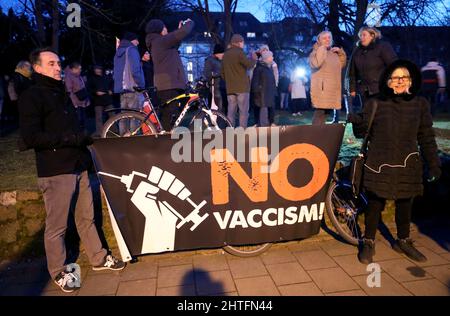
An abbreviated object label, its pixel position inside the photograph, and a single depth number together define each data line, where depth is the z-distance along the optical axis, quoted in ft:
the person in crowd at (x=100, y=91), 26.99
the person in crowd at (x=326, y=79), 19.20
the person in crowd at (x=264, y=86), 26.53
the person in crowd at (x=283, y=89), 52.21
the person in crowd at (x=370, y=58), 17.51
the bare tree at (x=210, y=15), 55.46
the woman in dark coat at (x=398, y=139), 12.01
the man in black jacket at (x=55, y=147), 10.47
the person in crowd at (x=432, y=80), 35.01
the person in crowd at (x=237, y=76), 22.27
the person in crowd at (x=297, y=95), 42.68
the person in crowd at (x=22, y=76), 24.17
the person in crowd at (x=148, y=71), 29.69
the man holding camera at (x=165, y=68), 18.16
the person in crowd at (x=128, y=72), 20.52
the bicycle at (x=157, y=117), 17.03
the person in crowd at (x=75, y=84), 26.55
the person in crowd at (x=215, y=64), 27.45
